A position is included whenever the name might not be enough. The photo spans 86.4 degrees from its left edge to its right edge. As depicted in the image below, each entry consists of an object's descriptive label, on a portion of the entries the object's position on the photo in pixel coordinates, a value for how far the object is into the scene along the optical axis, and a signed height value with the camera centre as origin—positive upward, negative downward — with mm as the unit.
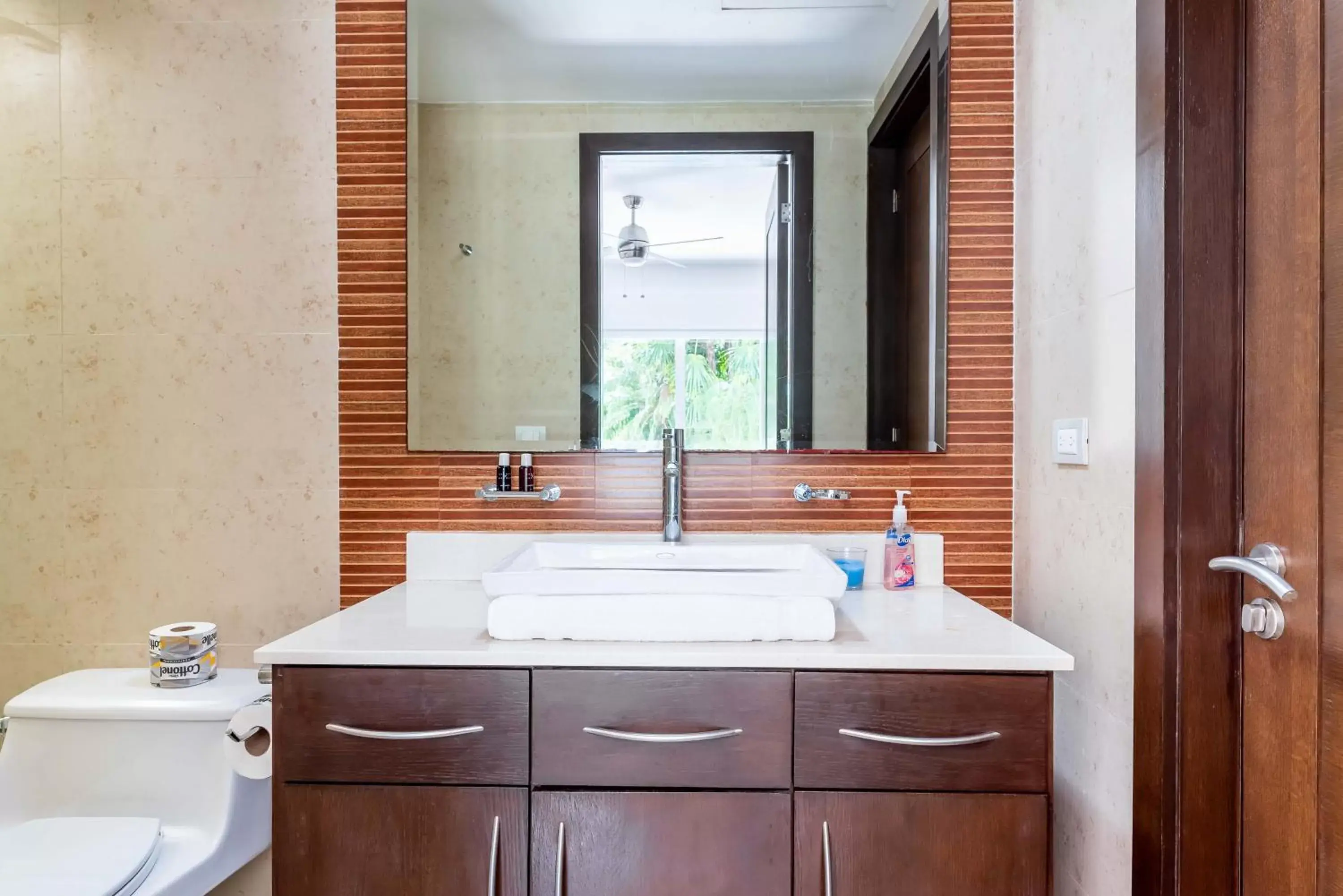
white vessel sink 1173 -239
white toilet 1380 -630
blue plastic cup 1501 -255
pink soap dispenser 1506 -234
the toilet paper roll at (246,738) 1238 -516
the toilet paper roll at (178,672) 1428 -462
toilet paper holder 1236 -509
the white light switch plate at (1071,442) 1227 -1
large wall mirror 1555 +490
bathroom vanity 1029 -479
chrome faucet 1503 -91
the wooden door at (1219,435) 899 +8
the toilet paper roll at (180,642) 1428 -401
